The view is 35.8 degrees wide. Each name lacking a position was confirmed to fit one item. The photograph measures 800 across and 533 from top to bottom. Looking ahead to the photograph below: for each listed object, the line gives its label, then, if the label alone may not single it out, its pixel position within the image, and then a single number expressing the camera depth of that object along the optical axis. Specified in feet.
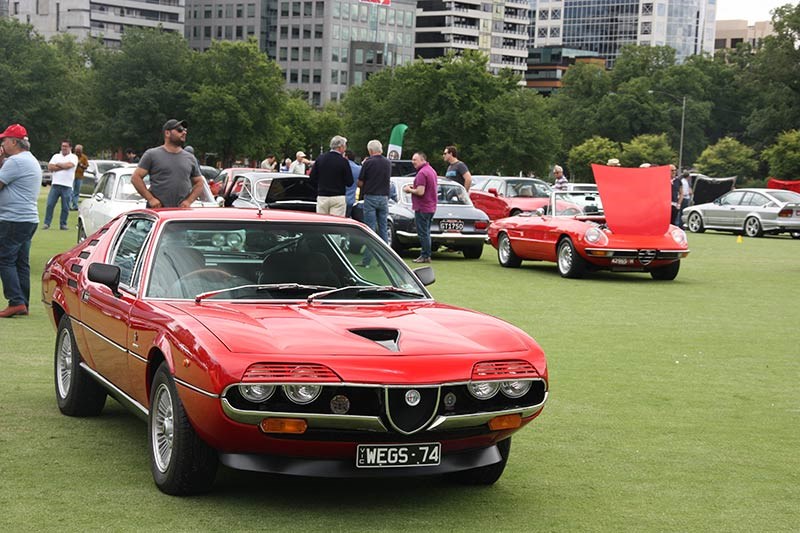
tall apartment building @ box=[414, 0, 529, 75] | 636.89
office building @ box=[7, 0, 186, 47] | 545.44
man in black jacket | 63.87
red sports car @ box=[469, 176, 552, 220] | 107.24
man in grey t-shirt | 43.04
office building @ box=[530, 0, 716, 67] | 643.04
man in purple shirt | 72.59
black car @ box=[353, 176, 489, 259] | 78.48
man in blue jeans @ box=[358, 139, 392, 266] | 67.56
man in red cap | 39.50
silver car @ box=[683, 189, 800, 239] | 124.16
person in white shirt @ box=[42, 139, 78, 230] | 88.22
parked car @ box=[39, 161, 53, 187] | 222.44
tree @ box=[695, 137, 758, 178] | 325.01
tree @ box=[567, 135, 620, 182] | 351.67
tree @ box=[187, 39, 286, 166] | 305.32
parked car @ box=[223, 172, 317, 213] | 70.28
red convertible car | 65.46
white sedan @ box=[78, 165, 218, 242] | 61.11
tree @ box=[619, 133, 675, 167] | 351.67
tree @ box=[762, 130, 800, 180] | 242.58
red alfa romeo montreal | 17.76
